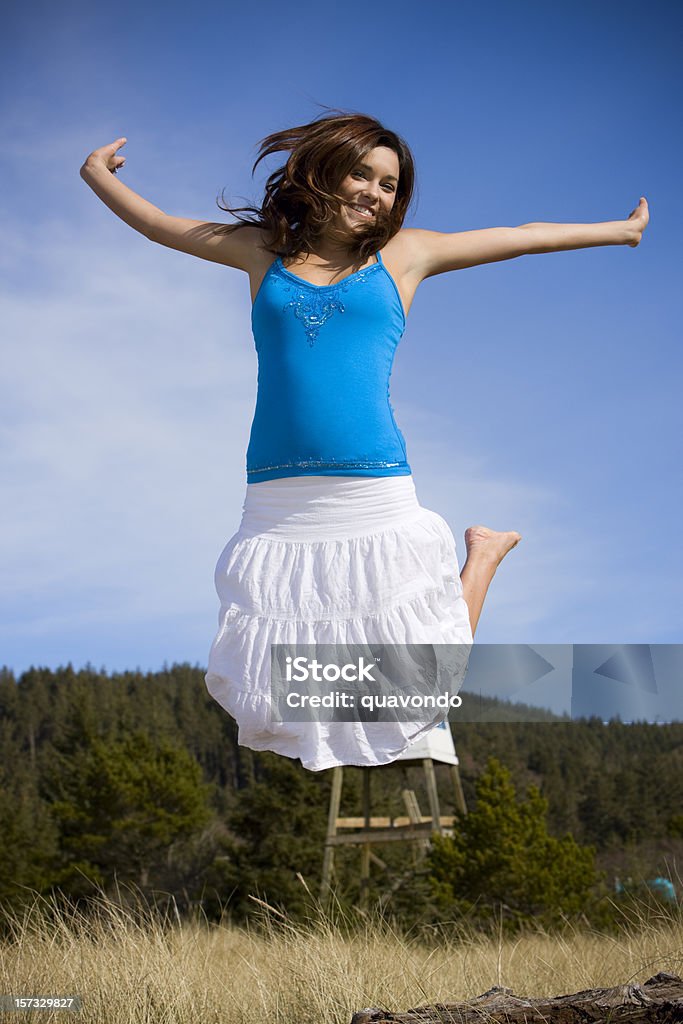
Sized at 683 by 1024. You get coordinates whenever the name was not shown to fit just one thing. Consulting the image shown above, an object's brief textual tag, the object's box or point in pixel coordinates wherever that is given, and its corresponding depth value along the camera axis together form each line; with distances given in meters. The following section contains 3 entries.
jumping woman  3.28
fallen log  3.54
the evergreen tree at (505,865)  20.67
